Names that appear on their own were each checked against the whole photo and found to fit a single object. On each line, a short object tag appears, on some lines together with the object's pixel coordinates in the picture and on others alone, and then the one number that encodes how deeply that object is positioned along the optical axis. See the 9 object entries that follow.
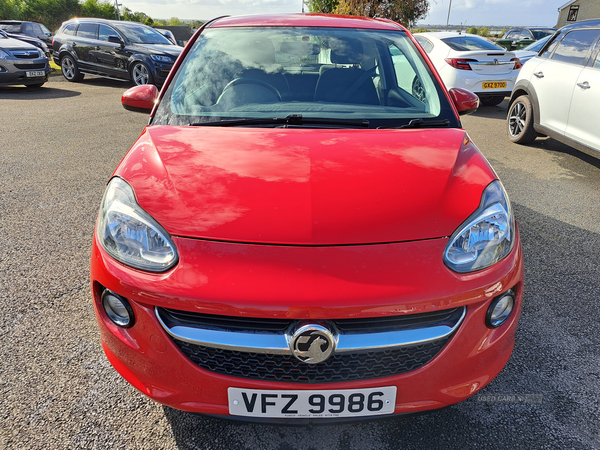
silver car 9.67
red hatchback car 1.32
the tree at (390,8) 17.40
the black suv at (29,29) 17.95
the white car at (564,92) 4.63
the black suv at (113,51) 10.16
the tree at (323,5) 19.56
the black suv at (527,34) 15.08
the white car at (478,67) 7.86
